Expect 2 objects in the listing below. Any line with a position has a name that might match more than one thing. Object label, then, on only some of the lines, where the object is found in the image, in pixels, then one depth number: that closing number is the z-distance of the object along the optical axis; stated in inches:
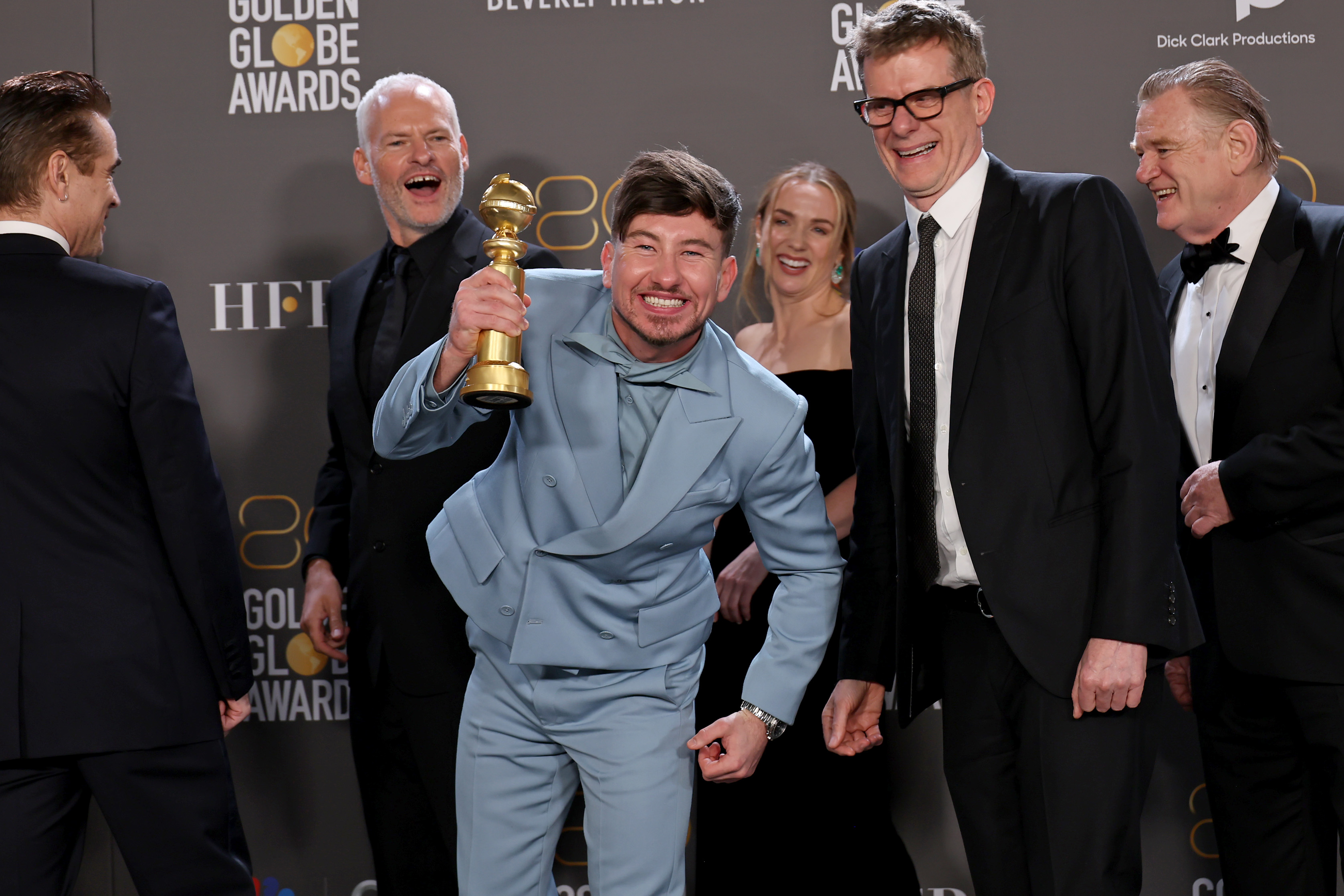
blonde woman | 128.7
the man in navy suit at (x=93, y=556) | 91.2
